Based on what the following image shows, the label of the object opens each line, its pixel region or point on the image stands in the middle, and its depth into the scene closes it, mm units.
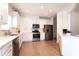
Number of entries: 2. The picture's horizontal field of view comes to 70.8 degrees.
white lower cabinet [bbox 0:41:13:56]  945
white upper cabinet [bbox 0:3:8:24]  1862
